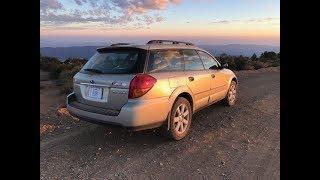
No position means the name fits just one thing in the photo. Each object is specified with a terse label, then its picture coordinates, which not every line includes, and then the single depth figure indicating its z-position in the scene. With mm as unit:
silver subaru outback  3074
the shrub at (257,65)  13481
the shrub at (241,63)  12544
